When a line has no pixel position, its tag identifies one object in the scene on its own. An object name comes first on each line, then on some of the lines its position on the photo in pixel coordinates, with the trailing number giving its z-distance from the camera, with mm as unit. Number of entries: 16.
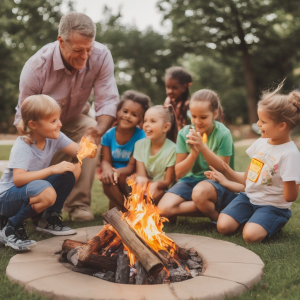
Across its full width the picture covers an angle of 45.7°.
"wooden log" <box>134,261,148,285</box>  2359
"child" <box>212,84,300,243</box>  3098
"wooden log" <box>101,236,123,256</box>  2734
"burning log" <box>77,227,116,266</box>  2506
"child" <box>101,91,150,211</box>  4301
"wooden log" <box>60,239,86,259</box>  2771
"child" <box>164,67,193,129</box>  4848
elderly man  3680
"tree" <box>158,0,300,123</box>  19531
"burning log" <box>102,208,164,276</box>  2320
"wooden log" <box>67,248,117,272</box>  2482
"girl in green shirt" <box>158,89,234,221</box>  3652
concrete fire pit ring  2064
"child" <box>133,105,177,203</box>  4141
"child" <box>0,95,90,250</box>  3065
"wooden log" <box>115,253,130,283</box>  2381
